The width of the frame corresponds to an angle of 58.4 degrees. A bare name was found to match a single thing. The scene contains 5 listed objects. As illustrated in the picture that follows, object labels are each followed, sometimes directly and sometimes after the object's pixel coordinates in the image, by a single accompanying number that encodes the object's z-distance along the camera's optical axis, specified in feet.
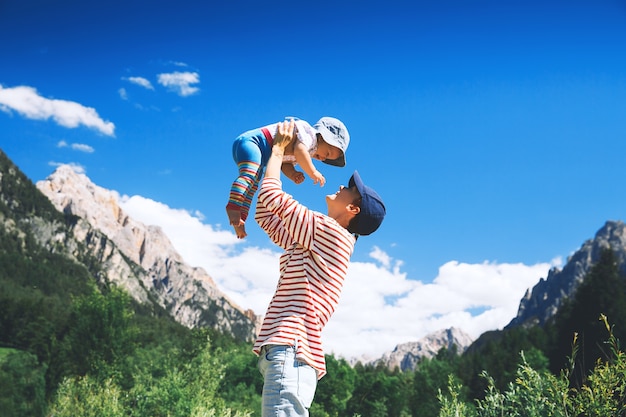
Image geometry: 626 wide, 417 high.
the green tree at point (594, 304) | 128.77
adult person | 8.00
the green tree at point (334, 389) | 145.79
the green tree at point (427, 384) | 155.66
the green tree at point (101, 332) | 127.44
